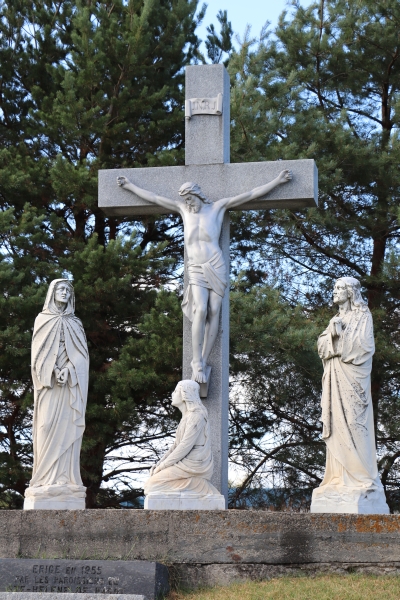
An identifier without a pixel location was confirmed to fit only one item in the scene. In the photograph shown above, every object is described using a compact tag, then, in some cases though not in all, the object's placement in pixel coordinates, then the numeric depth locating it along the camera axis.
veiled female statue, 8.88
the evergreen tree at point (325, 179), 15.51
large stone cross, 9.96
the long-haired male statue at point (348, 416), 8.50
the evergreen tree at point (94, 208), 14.43
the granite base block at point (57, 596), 6.86
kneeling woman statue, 8.22
